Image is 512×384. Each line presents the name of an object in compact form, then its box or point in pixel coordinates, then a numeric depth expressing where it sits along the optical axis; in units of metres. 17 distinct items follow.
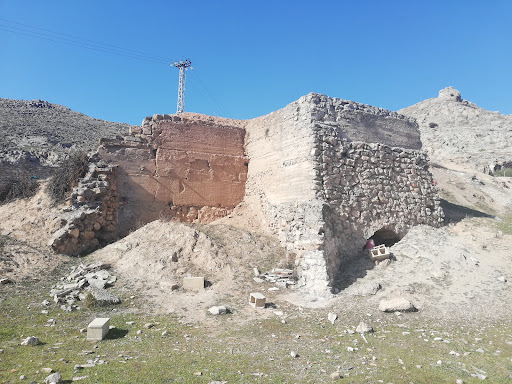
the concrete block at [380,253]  9.42
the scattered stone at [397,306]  7.30
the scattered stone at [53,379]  4.31
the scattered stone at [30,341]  5.65
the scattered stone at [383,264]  9.29
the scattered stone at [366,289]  8.23
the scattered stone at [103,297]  7.63
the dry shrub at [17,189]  12.05
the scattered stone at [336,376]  4.77
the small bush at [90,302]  7.52
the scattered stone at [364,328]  6.46
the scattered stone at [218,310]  7.33
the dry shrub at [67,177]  11.48
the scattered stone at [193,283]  8.45
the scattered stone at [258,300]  7.66
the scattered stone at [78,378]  4.47
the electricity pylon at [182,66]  21.26
